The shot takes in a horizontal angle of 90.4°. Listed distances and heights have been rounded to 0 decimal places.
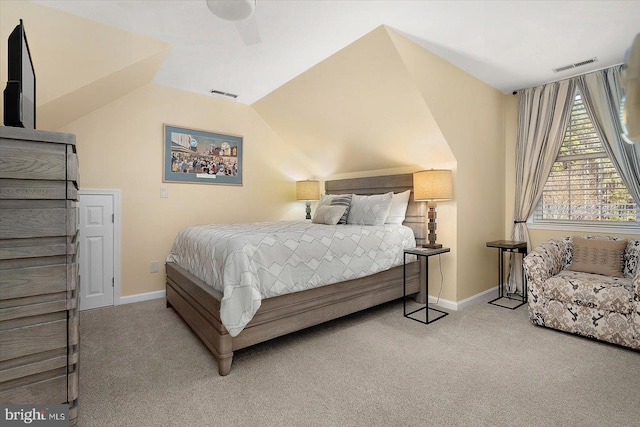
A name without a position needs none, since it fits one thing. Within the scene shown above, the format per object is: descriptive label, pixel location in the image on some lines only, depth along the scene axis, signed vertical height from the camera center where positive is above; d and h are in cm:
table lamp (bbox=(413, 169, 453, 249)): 312 +23
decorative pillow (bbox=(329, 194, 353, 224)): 364 +11
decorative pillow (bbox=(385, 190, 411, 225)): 360 +3
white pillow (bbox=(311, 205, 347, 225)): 352 -3
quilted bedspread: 208 -37
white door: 324 -41
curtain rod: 311 +144
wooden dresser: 135 -26
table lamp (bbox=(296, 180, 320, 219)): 473 +32
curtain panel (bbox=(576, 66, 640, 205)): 305 +93
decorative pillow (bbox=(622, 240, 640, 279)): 283 -42
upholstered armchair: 237 -61
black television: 142 +59
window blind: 326 +28
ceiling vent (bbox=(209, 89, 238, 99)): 391 +148
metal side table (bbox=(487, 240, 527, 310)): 341 -55
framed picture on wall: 378 +69
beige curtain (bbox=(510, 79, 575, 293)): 350 +81
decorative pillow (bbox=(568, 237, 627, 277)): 285 -41
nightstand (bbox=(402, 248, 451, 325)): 296 -63
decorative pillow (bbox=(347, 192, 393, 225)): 349 +3
